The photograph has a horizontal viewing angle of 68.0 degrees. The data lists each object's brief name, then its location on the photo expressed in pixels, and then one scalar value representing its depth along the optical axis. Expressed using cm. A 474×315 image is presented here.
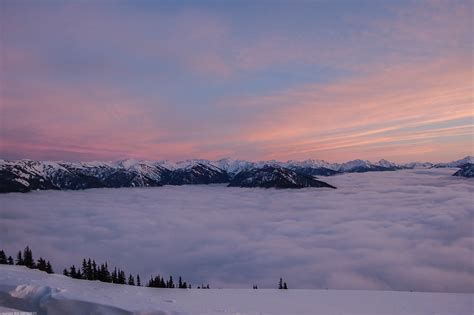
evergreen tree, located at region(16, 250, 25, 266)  7531
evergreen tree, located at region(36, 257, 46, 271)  6998
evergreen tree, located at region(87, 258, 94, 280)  7134
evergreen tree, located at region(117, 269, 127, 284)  7664
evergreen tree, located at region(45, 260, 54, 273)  7051
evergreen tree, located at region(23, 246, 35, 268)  7084
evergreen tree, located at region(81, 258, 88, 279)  7240
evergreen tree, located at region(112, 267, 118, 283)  7693
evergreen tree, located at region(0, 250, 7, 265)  7488
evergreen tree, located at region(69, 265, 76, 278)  6999
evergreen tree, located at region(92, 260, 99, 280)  7170
